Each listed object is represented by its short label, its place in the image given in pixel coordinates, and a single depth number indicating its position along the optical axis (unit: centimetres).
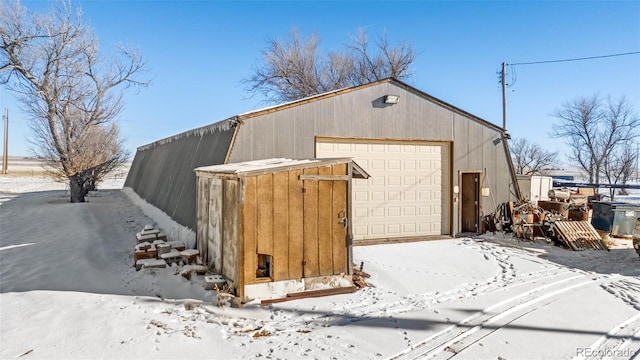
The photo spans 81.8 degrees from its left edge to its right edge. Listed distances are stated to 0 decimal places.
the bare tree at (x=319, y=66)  2489
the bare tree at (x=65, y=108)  1600
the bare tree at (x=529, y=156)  3129
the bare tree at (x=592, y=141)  2677
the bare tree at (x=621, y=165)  2555
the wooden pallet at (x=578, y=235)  865
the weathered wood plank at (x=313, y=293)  504
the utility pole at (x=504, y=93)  1688
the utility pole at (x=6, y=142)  3687
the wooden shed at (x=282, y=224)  509
